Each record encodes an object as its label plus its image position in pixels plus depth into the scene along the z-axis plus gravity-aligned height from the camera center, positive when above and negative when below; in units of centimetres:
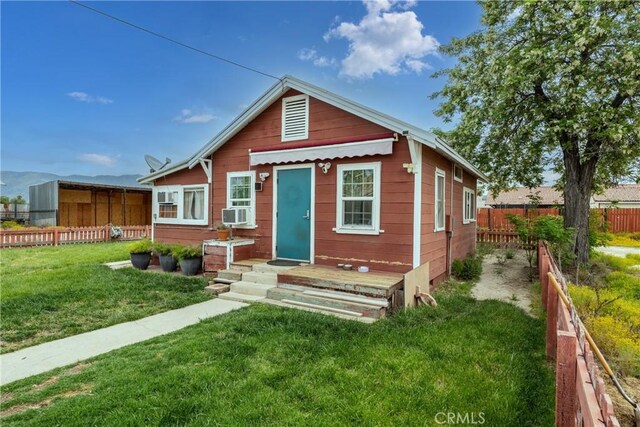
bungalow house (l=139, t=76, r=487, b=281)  608 +59
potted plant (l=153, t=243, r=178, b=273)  828 -120
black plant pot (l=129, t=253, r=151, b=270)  859 -132
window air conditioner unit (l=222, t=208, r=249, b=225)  755 -11
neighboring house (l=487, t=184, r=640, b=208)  2809 +185
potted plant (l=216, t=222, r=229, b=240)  779 -47
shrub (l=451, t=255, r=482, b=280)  838 -145
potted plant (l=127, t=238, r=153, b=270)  858 -118
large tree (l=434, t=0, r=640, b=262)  730 +305
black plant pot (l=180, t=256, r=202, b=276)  784 -131
